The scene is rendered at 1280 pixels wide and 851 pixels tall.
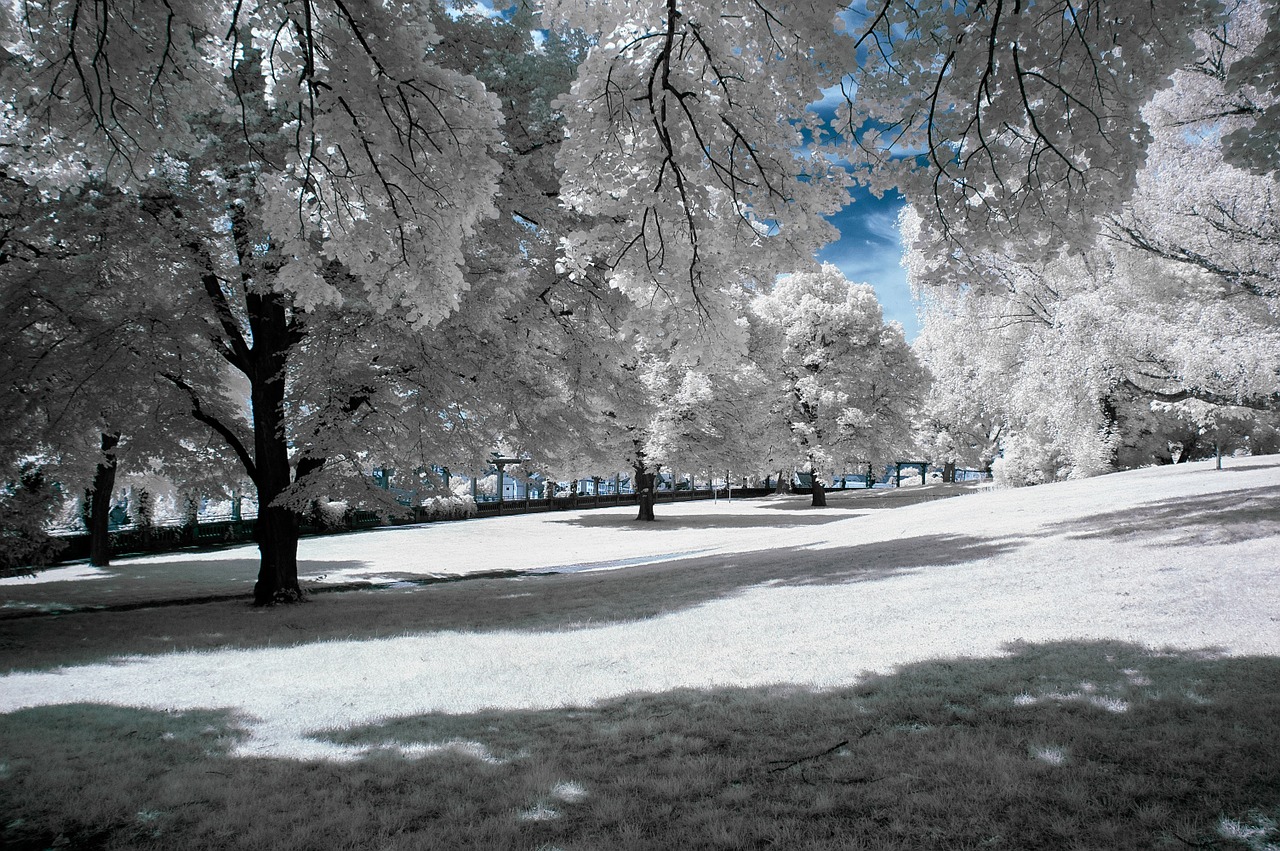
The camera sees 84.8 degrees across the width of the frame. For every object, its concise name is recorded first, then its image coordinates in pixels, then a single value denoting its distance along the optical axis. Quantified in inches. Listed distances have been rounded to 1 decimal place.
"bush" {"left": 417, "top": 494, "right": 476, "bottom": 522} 1489.9
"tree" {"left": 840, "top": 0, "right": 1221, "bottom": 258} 193.9
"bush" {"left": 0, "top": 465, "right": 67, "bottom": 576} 434.3
